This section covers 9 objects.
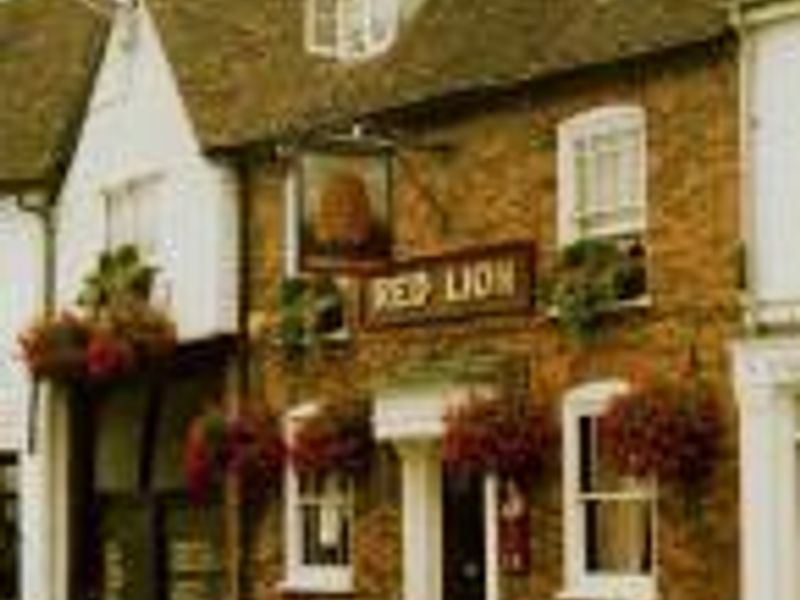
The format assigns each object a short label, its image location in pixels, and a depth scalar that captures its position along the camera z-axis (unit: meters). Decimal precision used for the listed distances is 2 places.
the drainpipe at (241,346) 32.16
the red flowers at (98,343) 33.06
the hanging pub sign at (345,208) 29.16
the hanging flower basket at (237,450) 31.22
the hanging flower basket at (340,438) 29.83
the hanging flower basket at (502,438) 27.16
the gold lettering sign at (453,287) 27.84
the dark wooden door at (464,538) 28.84
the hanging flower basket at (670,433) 25.17
